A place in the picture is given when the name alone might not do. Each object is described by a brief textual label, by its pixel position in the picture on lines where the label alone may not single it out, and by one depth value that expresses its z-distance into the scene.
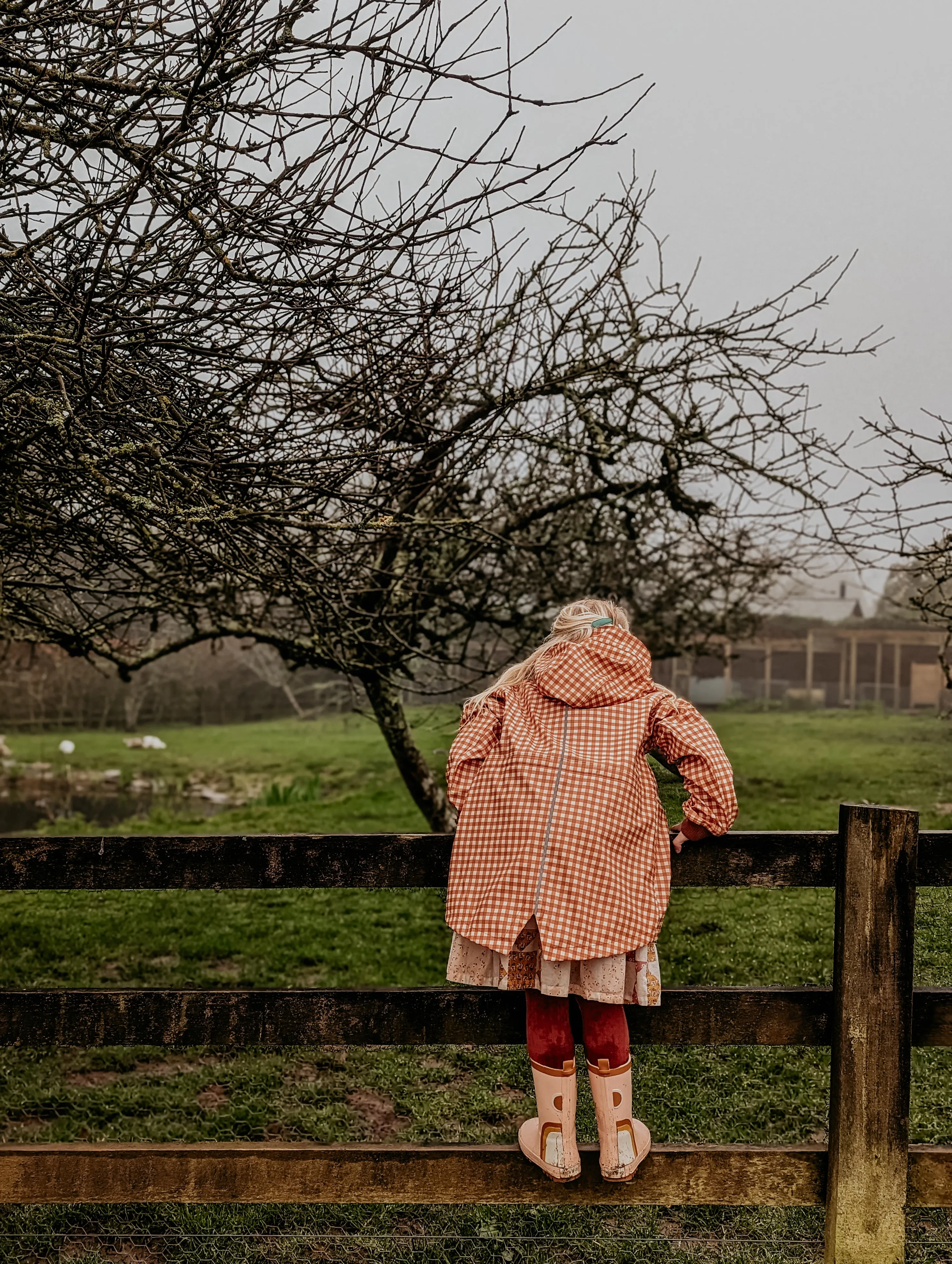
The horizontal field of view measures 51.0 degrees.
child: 2.57
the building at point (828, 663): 18.44
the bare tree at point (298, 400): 2.83
